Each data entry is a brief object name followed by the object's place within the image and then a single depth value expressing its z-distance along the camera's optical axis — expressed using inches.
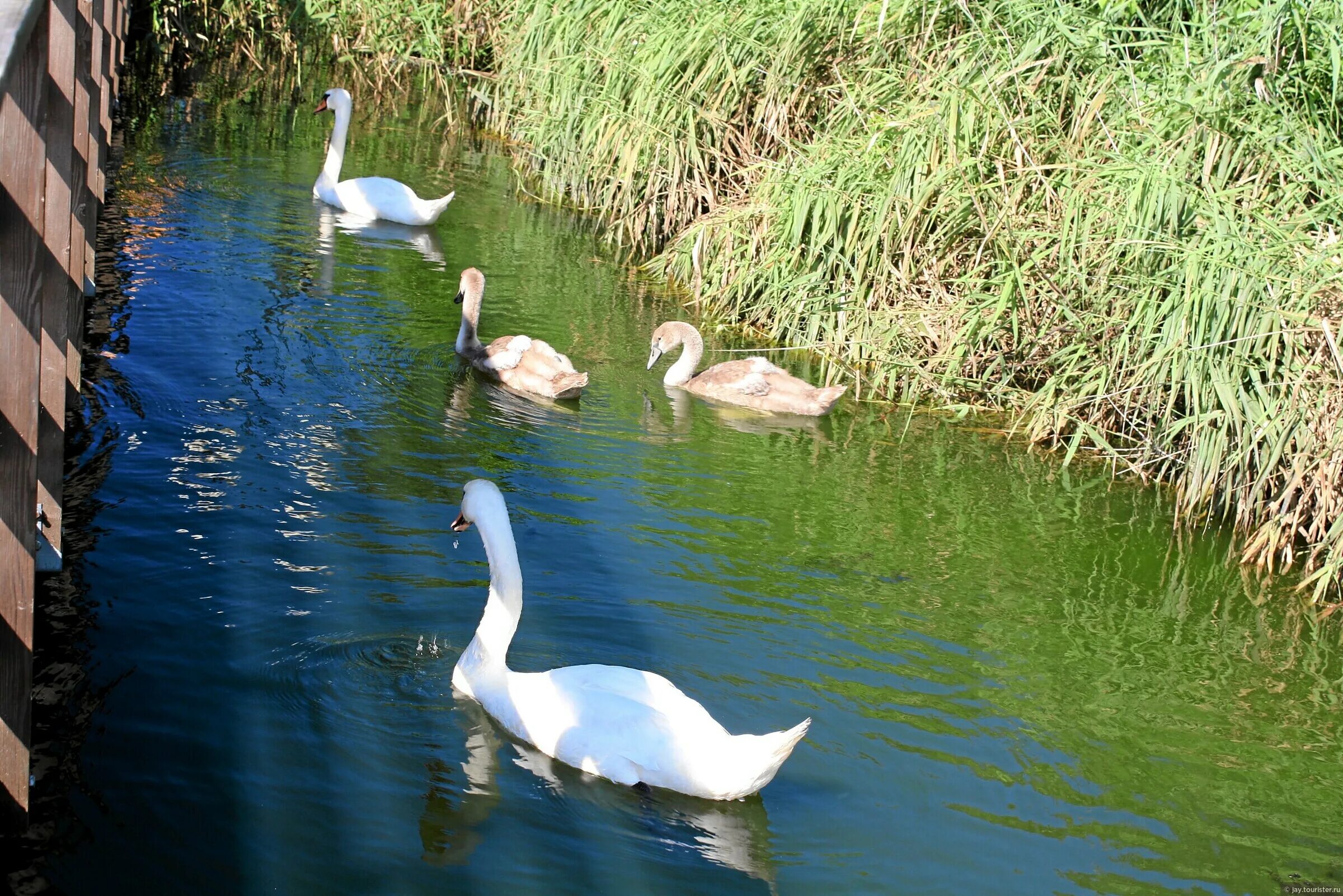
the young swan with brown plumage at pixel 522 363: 350.0
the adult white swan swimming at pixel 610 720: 185.9
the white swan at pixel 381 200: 498.6
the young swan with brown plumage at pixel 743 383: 363.9
